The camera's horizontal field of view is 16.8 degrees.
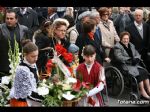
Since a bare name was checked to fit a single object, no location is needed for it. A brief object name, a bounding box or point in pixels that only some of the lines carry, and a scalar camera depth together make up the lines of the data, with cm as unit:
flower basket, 489
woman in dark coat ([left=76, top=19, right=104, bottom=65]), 564
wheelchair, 570
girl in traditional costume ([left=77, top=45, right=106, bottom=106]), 513
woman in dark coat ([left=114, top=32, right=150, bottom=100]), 585
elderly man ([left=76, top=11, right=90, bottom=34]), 571
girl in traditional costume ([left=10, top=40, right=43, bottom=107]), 481
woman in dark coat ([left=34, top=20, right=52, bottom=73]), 535
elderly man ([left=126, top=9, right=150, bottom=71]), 591
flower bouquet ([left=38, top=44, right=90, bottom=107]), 489
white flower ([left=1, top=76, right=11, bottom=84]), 518
